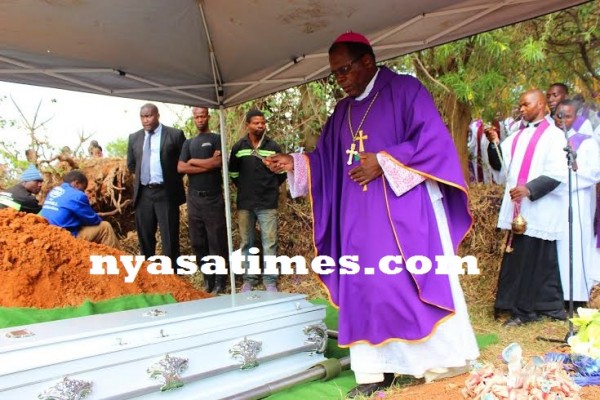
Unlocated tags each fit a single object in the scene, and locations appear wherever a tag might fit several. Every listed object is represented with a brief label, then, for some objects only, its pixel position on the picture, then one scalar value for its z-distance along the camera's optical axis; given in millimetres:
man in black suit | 5160
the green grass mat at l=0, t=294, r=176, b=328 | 2722
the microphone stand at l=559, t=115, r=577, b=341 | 3262
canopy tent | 3254
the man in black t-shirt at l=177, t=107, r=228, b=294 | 5223
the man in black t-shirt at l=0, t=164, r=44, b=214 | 5297
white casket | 2113
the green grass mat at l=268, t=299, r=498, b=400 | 2725
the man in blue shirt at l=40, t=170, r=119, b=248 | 4664
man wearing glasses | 2656
